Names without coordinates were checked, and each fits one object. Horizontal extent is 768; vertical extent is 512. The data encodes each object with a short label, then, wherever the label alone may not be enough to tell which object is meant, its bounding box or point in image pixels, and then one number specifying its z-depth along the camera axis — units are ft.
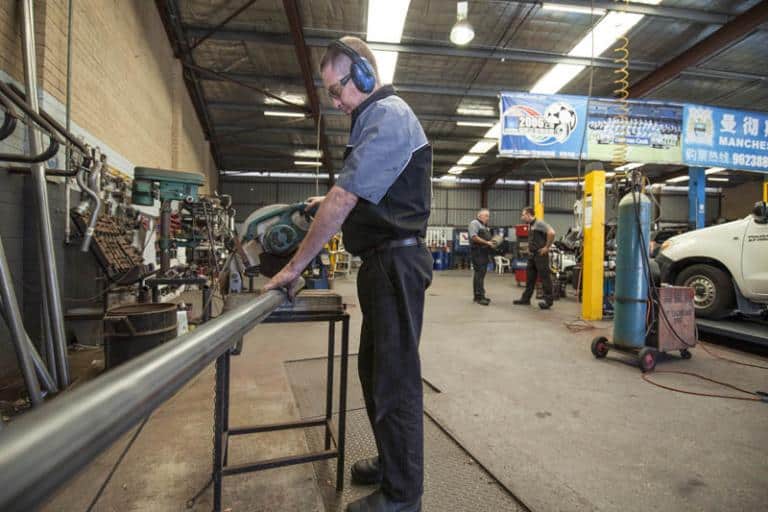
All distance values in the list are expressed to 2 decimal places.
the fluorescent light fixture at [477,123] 34.48
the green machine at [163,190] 12.23
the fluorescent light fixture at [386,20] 17.71
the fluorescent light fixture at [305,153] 44.35
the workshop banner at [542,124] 19.62
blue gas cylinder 10.21
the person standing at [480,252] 20.43
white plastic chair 46.63
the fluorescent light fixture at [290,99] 30.32
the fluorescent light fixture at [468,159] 47.26
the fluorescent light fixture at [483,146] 41.27
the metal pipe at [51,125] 7.14
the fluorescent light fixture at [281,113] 32.17
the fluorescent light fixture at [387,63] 22.40
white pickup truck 11.96
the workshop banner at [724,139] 20.51
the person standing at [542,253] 19.01
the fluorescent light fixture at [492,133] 36.67
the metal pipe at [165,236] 12.12
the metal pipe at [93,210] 9.30
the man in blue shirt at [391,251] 3.84
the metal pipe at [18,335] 6.23
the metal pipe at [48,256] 7.55
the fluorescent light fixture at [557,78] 24.61
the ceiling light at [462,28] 15.97
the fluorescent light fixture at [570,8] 17.94
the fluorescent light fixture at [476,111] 32.69
